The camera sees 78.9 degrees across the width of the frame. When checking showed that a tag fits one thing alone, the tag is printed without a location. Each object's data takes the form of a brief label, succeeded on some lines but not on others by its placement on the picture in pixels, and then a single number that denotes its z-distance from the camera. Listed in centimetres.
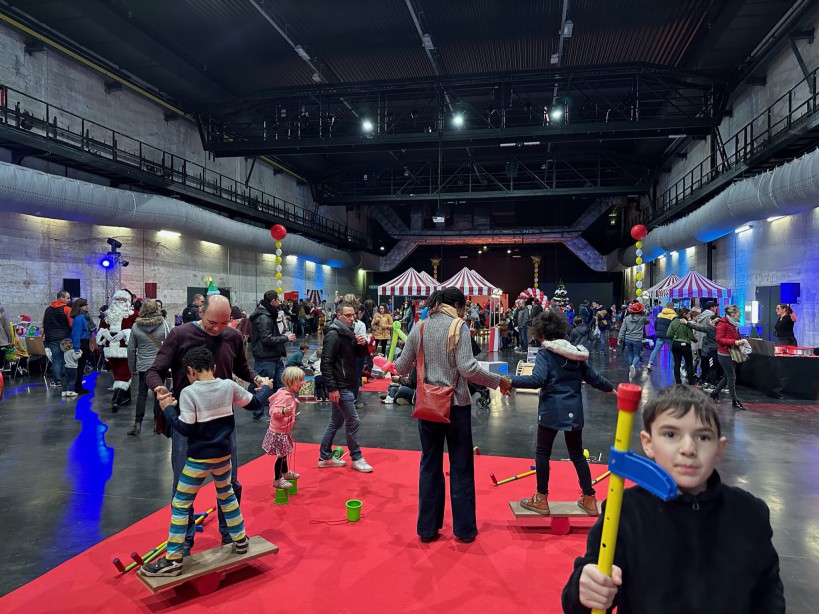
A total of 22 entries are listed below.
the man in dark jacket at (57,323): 847
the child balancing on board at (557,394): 357
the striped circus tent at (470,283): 1575
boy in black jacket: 119
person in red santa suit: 715
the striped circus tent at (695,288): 1401
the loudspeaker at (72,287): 1245
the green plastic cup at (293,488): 418
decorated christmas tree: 1759
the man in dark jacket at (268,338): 644
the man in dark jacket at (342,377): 479
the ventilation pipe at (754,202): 853
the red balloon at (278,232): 1677
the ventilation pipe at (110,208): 920
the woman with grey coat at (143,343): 603
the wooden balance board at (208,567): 265
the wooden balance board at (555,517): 355
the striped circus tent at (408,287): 1602
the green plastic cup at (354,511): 368
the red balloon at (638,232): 1606
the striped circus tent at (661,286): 1659
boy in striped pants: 277
